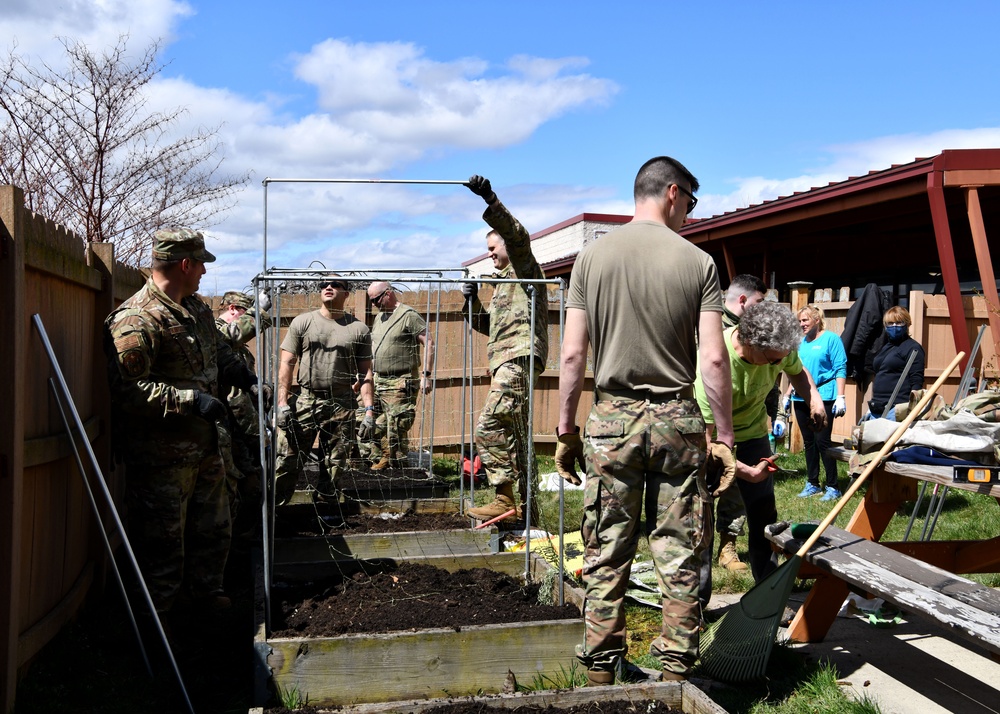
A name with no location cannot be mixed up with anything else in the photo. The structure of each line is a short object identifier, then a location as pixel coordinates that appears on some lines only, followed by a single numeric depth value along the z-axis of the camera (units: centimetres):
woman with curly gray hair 437
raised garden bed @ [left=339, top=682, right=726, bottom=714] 323
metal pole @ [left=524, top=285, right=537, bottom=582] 463
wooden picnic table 445
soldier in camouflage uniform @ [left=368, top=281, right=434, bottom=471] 881
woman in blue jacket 841
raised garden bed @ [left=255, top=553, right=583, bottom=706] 367
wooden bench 312
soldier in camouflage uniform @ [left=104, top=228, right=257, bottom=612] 416
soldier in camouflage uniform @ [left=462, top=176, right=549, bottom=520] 640
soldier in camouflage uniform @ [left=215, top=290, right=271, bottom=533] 607
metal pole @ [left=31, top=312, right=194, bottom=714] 364
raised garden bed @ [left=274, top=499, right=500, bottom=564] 545
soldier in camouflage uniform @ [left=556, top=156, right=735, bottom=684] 345
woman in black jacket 852
